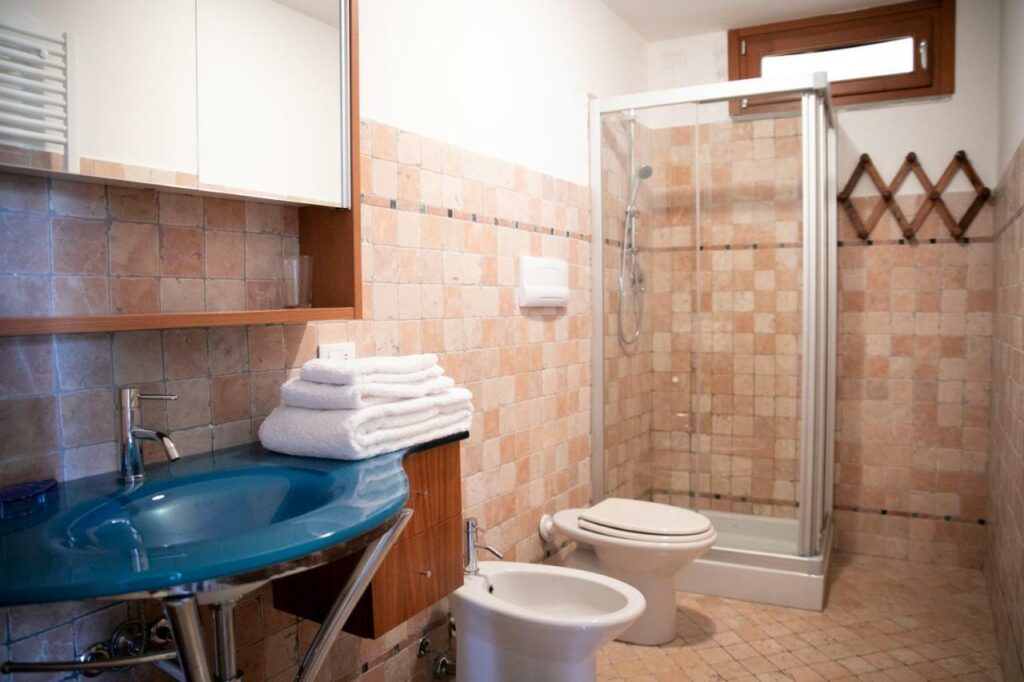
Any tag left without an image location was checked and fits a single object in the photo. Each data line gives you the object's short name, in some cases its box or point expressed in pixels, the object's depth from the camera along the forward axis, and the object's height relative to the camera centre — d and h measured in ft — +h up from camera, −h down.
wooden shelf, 3.33 -0.01
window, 10.45 +3.89
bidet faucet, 6.63 -2.11
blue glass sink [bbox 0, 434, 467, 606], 2.65 -0.91
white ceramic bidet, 5.89 -2.56
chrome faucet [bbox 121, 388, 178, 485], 4.05 -0.66
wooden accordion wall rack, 10.27 +1.60
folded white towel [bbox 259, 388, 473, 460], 4.53 -0.72
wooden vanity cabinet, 4.78 -1.73
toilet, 7.80 -2.43
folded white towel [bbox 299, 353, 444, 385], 4.62 -0.35
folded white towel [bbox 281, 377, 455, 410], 4.60 -0.50
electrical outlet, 5.55 -0.27
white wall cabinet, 3.62 +1.27
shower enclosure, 9.16 -0.09
